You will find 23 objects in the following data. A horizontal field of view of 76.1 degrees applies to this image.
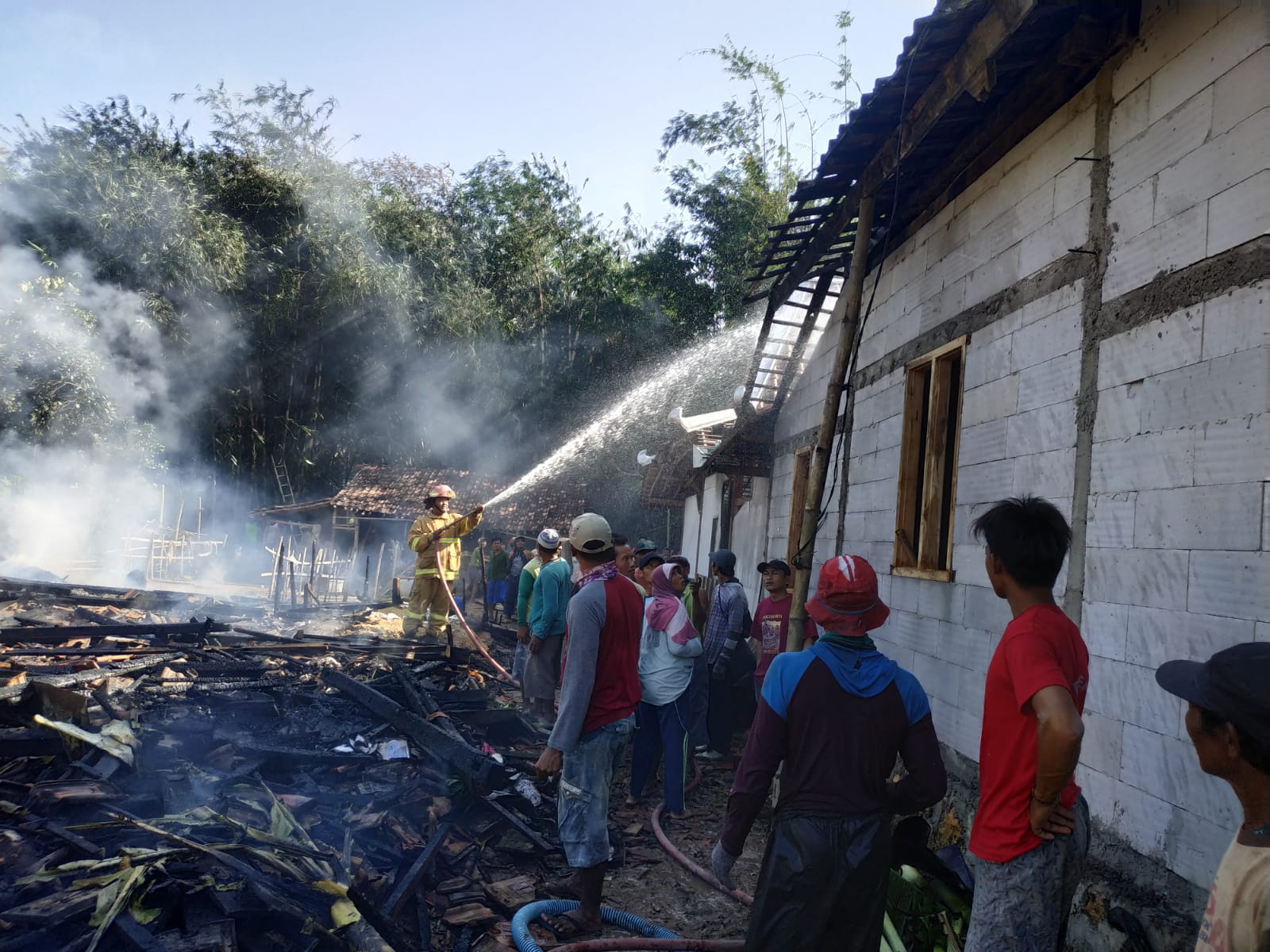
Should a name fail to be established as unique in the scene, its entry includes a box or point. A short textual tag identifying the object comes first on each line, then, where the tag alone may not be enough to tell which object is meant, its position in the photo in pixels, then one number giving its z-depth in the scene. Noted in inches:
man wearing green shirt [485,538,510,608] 705.6
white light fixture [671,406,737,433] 552.4
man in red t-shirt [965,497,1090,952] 93.7
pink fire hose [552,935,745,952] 145.3
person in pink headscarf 238.8
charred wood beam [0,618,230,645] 328.8
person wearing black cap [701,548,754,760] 300.7
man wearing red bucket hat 105.0
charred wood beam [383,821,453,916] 166.1
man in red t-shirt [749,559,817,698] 279.4
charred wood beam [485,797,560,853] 206.1
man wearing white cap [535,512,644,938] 160.9
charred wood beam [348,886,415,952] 152.2
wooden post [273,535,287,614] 724.7
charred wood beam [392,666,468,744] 273.7
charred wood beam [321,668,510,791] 222.5
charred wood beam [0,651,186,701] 235.8
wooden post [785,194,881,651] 240.2
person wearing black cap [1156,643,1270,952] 59.7
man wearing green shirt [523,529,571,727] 237.3
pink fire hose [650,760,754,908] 178.1
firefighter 381.1
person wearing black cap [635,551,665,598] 306.0
